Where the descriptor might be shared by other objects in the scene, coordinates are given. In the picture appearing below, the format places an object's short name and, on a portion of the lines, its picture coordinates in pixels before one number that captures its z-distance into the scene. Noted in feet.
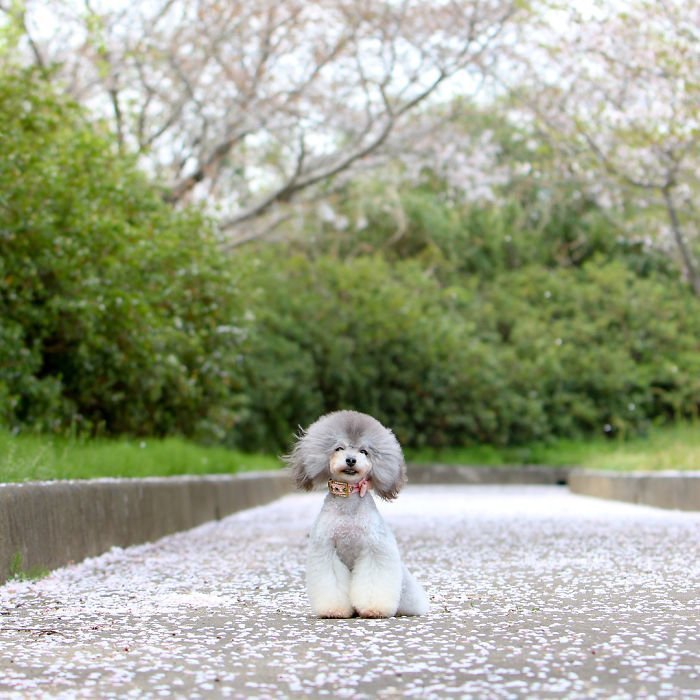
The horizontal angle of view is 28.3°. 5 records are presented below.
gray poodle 19.12
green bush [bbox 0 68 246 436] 42.98
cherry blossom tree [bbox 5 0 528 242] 72.18
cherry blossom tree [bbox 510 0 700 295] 62.34
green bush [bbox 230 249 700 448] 92.89
